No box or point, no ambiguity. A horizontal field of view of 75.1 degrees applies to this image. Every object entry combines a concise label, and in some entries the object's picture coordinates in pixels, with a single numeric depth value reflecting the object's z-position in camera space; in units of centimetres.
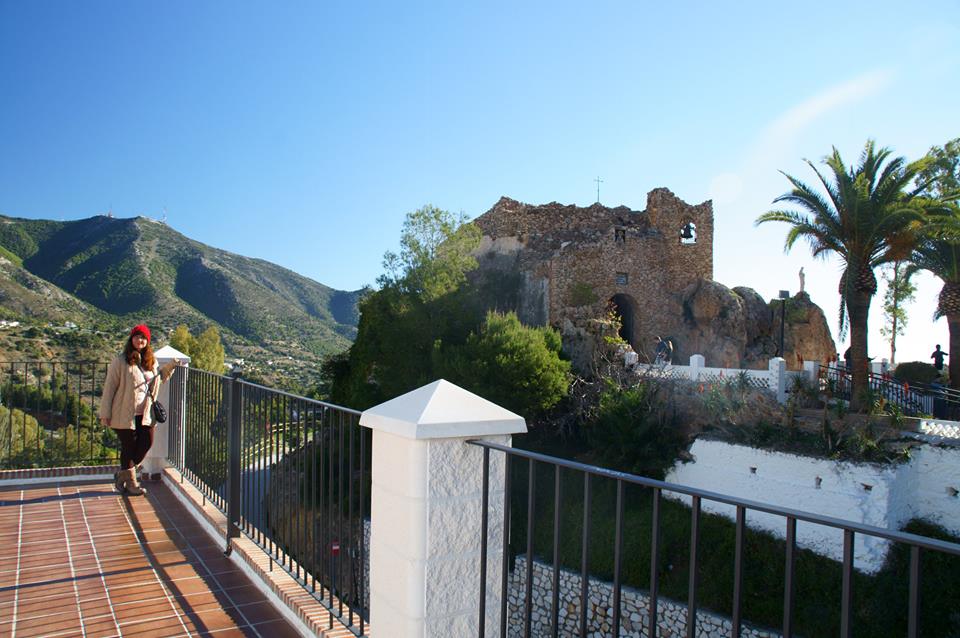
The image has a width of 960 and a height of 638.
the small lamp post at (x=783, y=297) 2167
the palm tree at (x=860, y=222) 1364
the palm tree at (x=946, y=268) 1531
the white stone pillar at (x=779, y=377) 1447
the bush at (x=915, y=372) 1898
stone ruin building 2173
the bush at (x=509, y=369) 1612
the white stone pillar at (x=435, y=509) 196
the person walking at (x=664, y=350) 2085
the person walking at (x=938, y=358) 1784
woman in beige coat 493
